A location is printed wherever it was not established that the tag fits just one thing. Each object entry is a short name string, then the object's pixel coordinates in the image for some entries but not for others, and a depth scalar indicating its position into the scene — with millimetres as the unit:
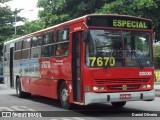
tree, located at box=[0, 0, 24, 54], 51525
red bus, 12344
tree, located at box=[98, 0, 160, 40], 21859
